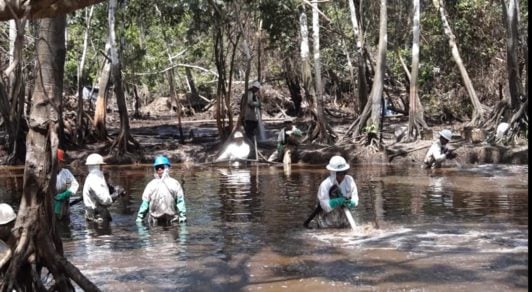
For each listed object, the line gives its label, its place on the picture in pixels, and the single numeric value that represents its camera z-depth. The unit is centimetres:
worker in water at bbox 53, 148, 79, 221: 1009
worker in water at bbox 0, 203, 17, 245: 577
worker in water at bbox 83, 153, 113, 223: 989
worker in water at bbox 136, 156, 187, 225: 973
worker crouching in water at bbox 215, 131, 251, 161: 2028
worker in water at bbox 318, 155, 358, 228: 920
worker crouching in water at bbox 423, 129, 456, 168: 1630
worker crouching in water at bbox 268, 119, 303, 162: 1956
